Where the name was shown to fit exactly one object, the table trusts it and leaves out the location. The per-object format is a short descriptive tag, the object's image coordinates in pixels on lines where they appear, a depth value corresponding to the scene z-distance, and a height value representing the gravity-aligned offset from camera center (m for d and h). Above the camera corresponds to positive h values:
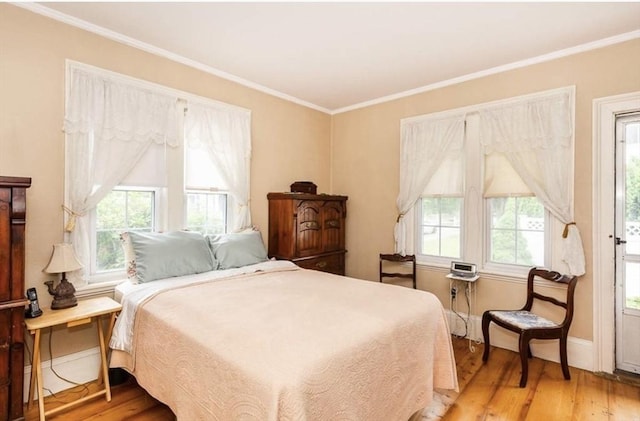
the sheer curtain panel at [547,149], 2.79 +0.58
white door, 2.60 -0.23
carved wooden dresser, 3.57 -0.22
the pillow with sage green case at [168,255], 2.49 -0.36
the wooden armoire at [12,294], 1.85 -0.49
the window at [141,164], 2.45 +0.40
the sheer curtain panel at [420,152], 3.46 +0.66
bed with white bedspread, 1.30 -0.65
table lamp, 2.18 -0.40
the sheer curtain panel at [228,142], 3.13 +0.69
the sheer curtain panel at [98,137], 2.42 +0.58
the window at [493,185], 2.84 +0.27
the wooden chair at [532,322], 2.50 -0.89
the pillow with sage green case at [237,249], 2.96 -0.37
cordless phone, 2.04 -0.62
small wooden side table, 1.95 -0.69
